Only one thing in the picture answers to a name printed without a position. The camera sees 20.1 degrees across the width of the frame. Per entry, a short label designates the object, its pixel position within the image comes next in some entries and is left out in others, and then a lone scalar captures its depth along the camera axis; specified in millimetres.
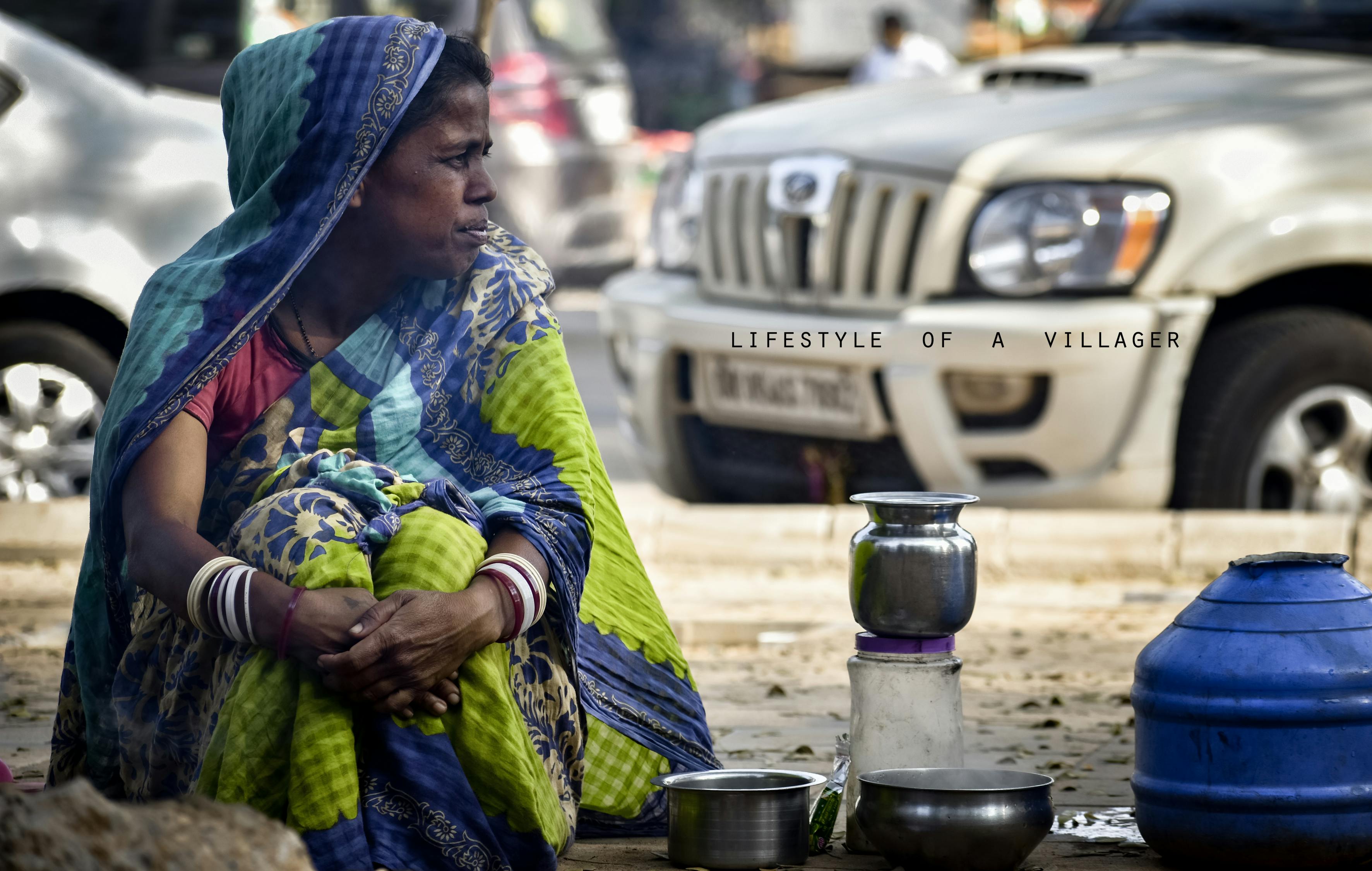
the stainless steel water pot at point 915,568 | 5815
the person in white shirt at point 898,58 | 24175
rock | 4023
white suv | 10556
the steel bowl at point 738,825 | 5690
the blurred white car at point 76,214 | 11940
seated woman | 5212
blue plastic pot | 5561
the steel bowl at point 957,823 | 5458
